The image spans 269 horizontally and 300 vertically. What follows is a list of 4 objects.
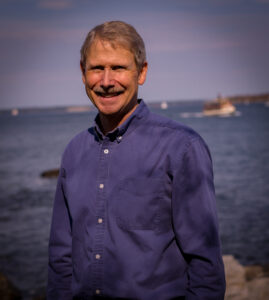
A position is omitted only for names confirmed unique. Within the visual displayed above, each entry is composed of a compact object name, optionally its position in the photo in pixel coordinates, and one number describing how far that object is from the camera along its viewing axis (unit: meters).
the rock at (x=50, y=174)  27.02
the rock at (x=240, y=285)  4.96
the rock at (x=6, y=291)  7.98
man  1.88
